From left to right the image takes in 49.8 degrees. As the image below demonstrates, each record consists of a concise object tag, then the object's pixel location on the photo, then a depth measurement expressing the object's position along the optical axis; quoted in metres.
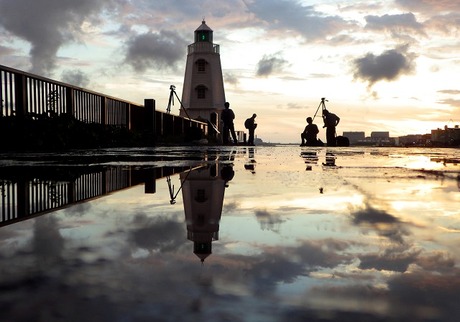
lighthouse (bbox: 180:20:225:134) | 46.12
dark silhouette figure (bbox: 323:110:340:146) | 22.59
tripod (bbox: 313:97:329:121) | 29.53
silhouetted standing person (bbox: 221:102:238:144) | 26.91
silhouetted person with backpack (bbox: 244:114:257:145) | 28.17
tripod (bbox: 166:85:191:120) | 32.78
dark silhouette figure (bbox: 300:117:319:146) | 22.75
